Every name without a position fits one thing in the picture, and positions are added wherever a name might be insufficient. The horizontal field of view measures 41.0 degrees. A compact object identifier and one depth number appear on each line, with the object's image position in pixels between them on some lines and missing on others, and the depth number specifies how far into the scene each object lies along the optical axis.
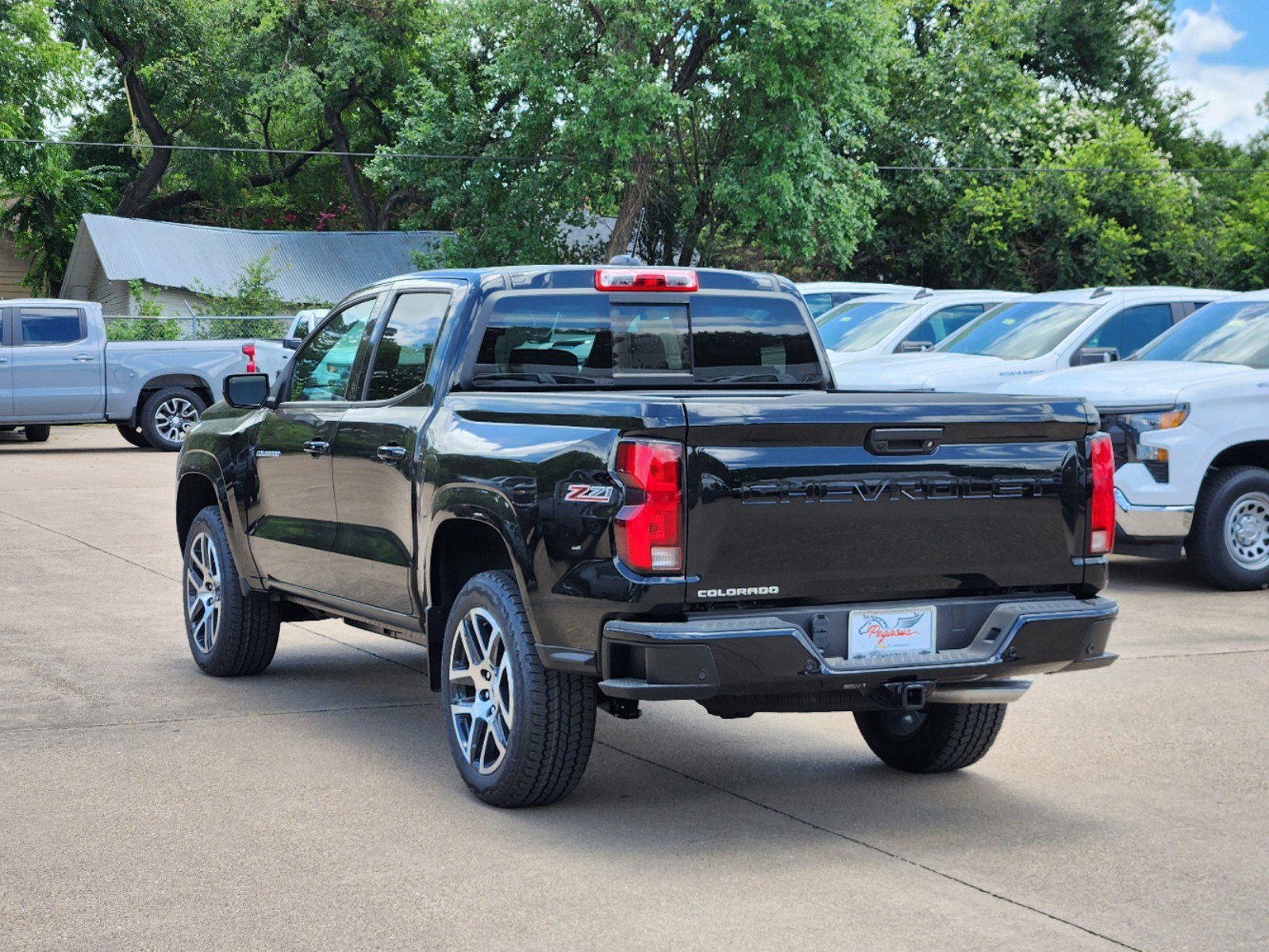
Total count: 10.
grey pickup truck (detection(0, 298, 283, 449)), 22.70
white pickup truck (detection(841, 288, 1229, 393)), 14.45
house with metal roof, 42.09
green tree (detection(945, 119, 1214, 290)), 38.97
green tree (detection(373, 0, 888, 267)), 35.62
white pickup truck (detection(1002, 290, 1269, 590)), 10.92
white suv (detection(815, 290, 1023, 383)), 18.39
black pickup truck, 5.12
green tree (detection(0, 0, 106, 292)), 39.31
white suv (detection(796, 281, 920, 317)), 22.53
